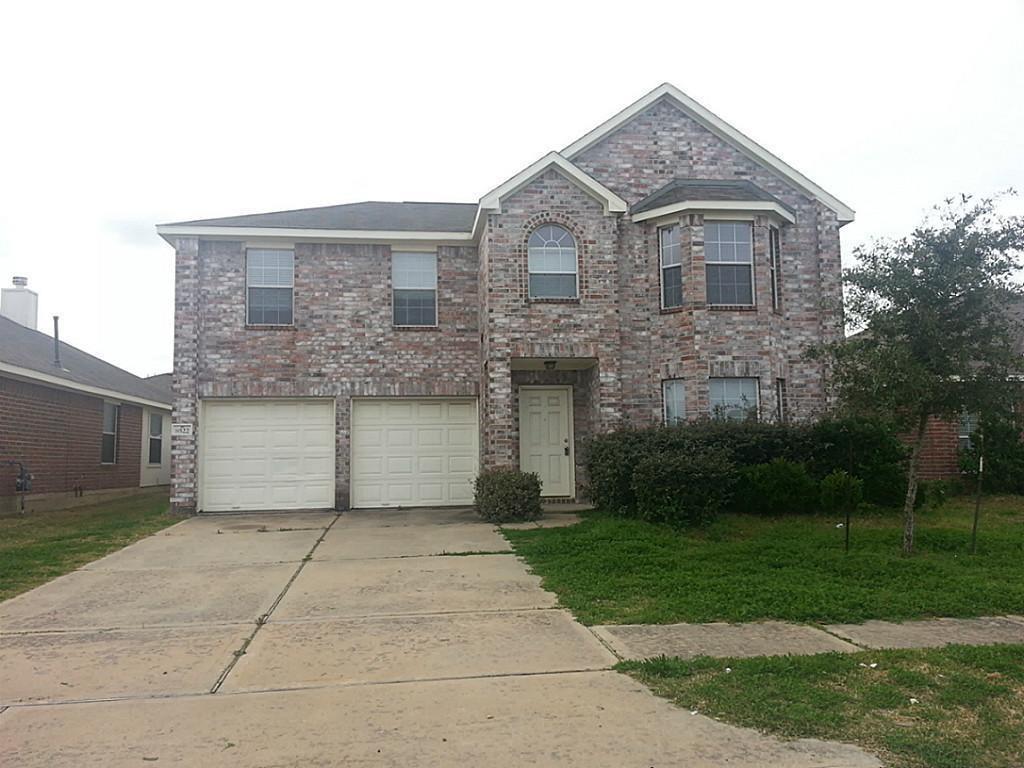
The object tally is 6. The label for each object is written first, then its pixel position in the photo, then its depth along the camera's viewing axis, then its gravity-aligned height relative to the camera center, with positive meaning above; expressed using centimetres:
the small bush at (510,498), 1300 -86
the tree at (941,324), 882 +127
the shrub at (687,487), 1112 -61
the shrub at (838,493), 1184 -77
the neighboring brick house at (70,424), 1600 +53
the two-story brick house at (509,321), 1432 +224
